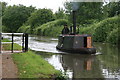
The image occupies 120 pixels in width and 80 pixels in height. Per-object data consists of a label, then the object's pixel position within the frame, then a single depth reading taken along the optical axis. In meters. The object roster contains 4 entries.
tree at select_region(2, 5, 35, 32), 74.94
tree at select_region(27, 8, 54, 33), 59.38
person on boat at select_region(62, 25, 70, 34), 19.69
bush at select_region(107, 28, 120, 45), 25.36
